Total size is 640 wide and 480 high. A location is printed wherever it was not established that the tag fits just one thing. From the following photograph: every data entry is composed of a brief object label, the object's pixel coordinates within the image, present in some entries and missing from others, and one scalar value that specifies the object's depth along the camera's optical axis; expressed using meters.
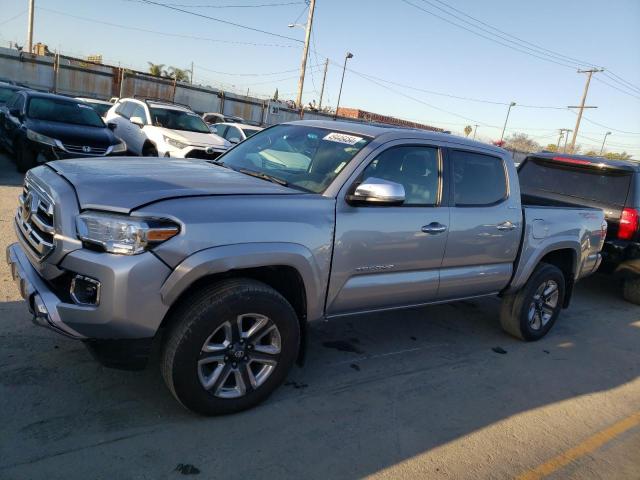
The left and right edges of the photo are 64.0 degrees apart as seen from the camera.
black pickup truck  6.85
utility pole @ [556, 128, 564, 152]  77.12
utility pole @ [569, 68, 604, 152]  45.38
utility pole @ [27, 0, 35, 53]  35.47
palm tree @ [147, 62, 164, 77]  47.96
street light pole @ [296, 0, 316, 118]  29.16
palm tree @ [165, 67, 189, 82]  49.62
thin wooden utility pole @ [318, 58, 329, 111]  58.80
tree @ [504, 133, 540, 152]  86.25
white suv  10.20
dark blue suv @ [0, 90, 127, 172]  9.19
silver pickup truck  2.70
